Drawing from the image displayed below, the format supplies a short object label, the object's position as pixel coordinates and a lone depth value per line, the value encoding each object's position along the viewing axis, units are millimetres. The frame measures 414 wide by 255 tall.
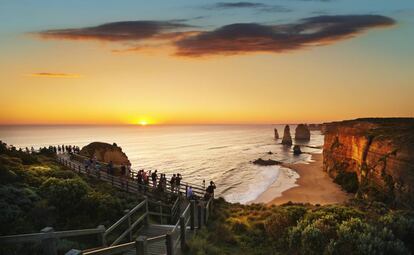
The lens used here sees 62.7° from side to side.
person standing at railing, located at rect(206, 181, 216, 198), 21858
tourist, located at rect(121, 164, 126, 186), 25920
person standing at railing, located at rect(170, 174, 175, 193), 21750
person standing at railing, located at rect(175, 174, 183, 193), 22522
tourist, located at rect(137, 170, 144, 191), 21291
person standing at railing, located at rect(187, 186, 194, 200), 20544
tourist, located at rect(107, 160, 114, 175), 24625
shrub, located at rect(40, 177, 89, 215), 14002
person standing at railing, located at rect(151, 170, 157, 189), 23053
